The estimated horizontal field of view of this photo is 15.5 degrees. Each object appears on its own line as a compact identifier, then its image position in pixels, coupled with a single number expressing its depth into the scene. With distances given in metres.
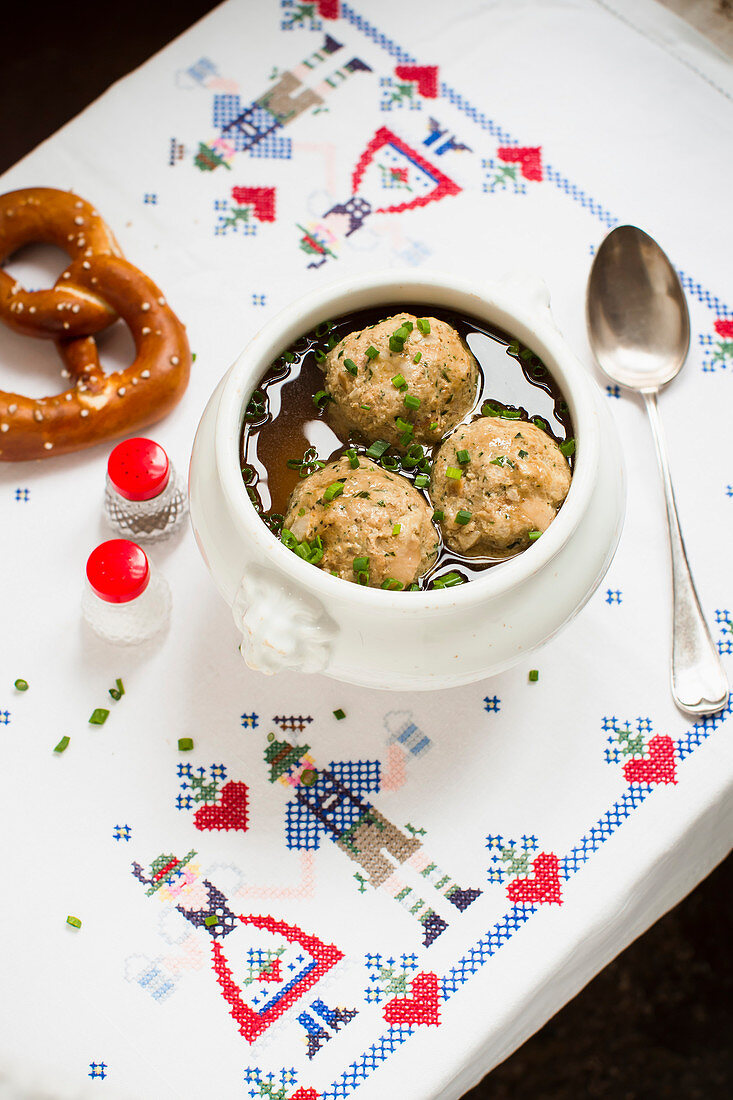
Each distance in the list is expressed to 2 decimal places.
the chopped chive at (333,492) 0.93
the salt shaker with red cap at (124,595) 0.99
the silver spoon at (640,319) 1.04
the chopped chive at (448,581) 0.95
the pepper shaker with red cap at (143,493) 1.00
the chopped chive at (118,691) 1.01
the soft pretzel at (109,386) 1.03
